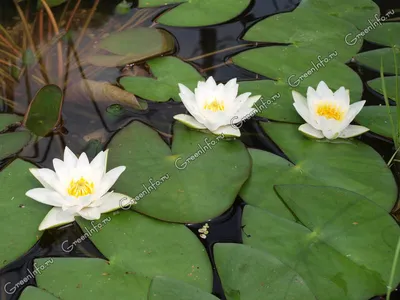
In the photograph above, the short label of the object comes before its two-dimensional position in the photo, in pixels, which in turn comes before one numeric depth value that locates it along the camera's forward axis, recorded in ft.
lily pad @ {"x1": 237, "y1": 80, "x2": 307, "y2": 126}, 14.20
